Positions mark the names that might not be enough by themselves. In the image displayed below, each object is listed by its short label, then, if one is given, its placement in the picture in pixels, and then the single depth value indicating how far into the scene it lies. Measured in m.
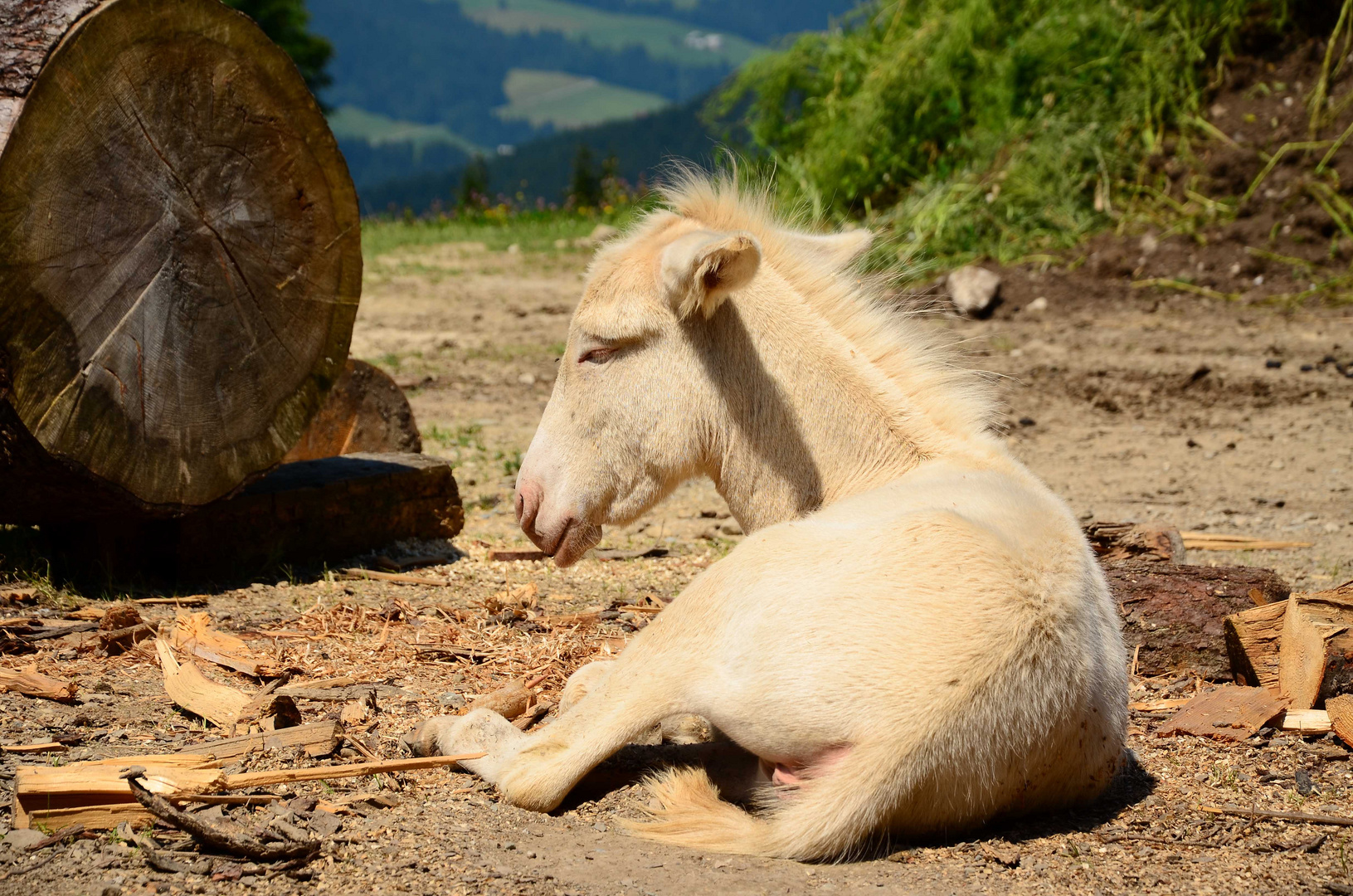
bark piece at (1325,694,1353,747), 3.43
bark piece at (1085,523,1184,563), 4.55
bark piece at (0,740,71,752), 3.02
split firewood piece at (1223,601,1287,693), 3.68
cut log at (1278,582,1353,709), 3.55
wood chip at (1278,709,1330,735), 3.49
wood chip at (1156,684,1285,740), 3.54
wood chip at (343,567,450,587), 4.94
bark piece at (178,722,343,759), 3.07
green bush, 11.27
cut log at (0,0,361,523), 3.80
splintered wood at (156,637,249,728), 3.38
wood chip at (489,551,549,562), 5.37
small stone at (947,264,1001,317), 10.19
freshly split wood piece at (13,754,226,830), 2.63
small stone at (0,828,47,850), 2.54
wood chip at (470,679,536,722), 3.48
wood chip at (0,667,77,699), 3.39
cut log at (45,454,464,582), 4.61
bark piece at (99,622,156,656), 3.90
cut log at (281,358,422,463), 5.87
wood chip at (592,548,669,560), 5.59
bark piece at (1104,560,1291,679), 4.02
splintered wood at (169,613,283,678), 3.80
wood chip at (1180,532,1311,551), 5.29
